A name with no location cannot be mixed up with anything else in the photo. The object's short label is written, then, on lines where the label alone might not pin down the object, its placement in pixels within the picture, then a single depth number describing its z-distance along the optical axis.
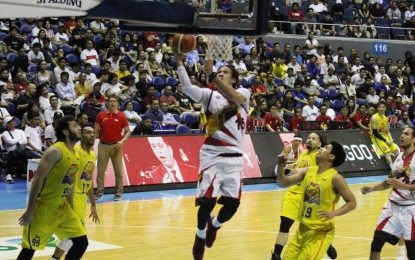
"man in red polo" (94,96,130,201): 16.23
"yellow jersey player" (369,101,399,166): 21.92
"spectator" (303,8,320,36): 29.38
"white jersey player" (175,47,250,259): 9.45
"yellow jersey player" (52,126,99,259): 9.65
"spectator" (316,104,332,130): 22.46
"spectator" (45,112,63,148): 17.34
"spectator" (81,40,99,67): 20.94
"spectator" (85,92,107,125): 17.98
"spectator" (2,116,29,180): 17.45
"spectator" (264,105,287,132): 21.27
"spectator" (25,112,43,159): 17.62
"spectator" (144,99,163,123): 19.48
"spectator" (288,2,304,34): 29.13
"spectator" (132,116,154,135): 18.89
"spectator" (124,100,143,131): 19.22
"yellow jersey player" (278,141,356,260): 8.61
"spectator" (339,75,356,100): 26.05
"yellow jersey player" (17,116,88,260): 8.66
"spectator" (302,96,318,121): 22.89
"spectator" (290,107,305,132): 21.63
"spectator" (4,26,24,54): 20.27
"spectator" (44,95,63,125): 17.95
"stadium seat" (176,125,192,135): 19.69
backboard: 7.48
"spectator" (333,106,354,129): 23.27
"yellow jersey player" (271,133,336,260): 10.73
